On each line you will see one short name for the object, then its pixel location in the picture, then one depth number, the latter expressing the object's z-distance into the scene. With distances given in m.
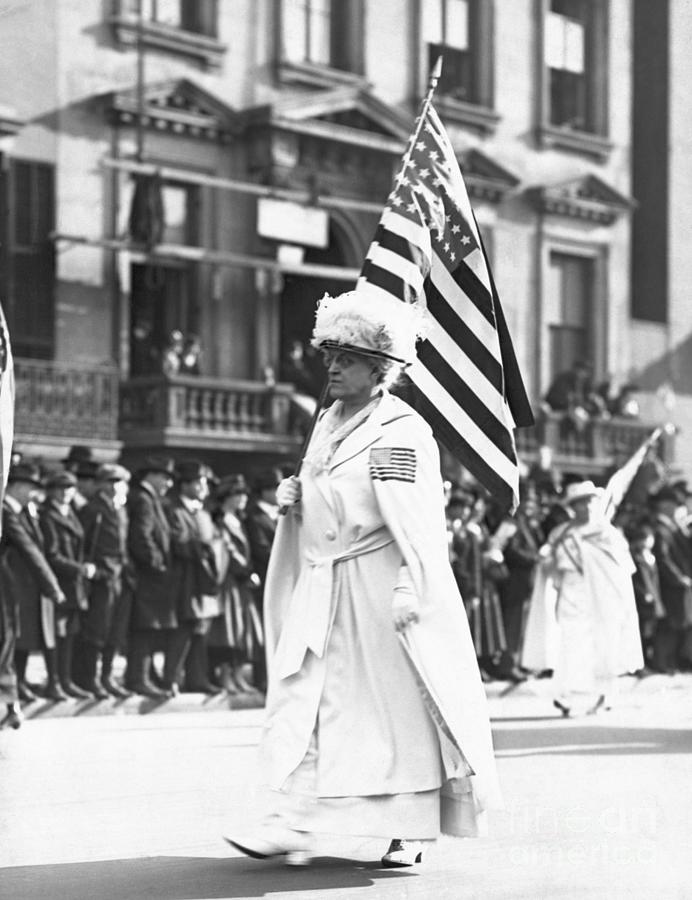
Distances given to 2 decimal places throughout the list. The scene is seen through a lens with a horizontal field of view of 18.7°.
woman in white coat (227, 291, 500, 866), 7.70
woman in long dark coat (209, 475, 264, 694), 17.45
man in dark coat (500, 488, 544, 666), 20.38
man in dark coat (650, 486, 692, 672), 22.38
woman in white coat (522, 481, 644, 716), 17.09
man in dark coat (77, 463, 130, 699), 16.25
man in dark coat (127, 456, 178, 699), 16.70
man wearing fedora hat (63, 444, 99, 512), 17.14
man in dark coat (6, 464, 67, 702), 15.06
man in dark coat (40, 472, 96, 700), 15.95
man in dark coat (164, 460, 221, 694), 17.03
